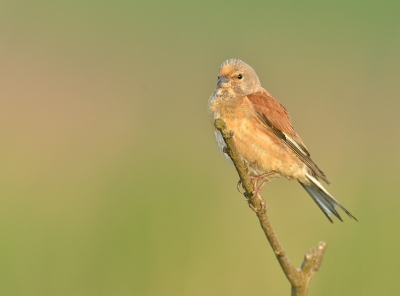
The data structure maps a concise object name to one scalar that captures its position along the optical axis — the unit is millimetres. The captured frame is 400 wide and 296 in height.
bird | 7254
